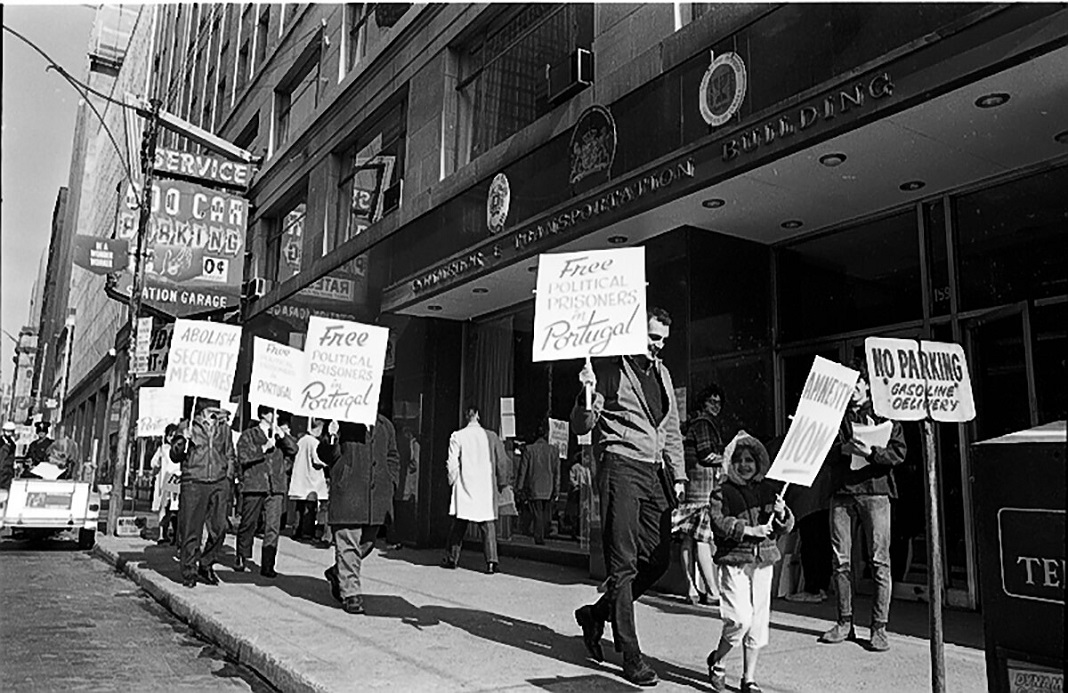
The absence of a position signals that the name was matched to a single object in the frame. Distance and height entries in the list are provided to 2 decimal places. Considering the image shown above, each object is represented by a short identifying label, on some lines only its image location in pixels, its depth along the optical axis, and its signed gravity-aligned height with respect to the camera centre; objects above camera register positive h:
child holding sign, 4.78 -0.33
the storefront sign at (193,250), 20.31 +5.24
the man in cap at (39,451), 15.73 +0.40
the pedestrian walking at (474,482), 10.45 +0.02
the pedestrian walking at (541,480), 11.76 +0.06
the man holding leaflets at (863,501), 5.95 -0.06
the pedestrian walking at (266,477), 9.85 +0.02
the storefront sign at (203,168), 19.86 +7.14
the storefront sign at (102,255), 24.75 +6.08
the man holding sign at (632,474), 5.16 +0.08
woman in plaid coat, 7.44 +0.01
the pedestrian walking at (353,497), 7.39 -0.13
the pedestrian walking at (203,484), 9.27 -0.07
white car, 13.89 -0.49
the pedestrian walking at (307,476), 12.07 +0.05
